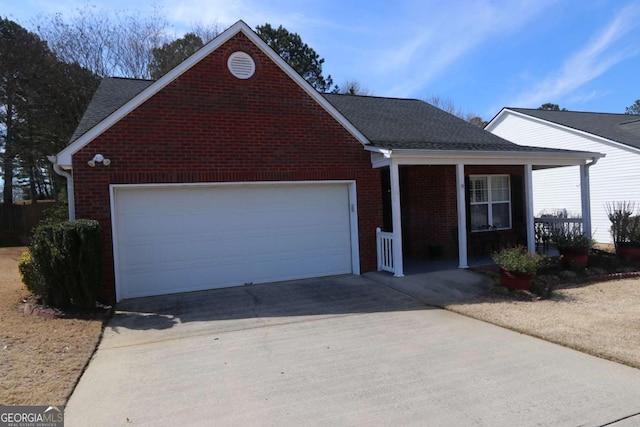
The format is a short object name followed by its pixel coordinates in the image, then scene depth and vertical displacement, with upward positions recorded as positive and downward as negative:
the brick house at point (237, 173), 7.84 +0.68
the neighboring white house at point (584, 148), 15.56 +1.58
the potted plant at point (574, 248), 9.41 -1.23
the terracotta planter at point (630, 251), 10.22 -1.46
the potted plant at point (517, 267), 7.70 -1.31
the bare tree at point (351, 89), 32.88 +8.83
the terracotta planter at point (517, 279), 7.77 -1.55
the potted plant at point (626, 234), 10.24 -1.09
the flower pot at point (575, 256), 9.40 -1.40
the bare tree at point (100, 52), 21.38 +8.39
